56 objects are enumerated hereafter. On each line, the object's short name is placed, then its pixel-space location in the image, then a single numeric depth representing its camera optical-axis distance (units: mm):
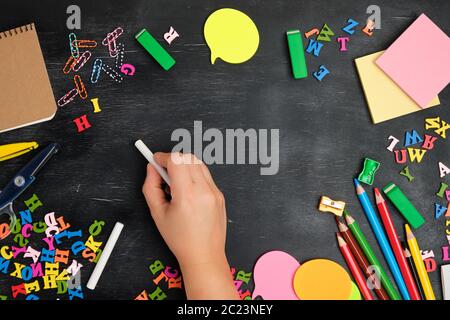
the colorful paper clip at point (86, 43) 972
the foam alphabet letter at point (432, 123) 988
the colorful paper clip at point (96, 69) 970
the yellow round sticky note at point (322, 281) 938
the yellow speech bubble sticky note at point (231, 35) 977
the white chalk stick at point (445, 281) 948
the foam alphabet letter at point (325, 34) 991
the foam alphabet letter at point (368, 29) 999
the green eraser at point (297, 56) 977
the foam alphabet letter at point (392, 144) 982
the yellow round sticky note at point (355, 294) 940
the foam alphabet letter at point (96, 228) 941
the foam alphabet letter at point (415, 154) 983
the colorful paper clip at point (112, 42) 974
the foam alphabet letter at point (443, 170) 982
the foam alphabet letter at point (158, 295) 930
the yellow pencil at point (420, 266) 945
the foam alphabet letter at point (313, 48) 986
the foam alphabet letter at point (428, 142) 985
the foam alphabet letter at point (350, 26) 994
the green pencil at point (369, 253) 940
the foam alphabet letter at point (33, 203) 942
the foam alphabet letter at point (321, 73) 983
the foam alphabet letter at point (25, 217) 939
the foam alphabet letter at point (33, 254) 934
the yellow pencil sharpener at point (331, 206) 959
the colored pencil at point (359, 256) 943
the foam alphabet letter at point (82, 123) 960
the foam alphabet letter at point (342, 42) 990
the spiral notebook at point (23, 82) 951
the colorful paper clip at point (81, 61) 970
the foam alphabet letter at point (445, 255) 963
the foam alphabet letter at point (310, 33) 989
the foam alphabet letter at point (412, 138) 984
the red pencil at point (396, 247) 947
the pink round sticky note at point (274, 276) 940
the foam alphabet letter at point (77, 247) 936
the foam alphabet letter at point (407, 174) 979
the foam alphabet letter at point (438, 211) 974
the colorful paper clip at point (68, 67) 969
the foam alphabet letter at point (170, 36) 979
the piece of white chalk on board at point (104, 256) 922
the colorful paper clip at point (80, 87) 966
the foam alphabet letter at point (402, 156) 981
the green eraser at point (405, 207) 967
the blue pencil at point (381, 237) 946
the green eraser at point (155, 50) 968
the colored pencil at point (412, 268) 952
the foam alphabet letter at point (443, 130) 988
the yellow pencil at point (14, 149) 946
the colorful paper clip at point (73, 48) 971
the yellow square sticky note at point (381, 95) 979
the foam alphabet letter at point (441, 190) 979
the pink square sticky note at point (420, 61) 980
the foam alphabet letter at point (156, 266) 937
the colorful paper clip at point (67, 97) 962
